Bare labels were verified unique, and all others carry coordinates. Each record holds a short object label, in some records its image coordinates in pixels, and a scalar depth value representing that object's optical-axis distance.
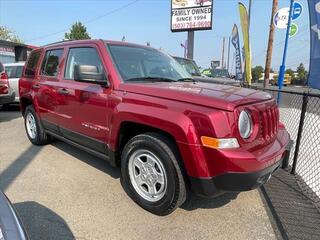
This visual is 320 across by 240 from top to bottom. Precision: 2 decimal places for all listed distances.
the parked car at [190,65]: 8.26
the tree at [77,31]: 32.50
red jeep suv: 2.12
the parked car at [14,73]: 8.15
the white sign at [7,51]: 18.43
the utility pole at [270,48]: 11.37
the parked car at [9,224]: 1.26
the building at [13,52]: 18.69
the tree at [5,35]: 43.28
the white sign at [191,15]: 12.36
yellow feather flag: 9.63
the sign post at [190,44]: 13.10
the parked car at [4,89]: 6.45
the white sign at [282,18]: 8.37
